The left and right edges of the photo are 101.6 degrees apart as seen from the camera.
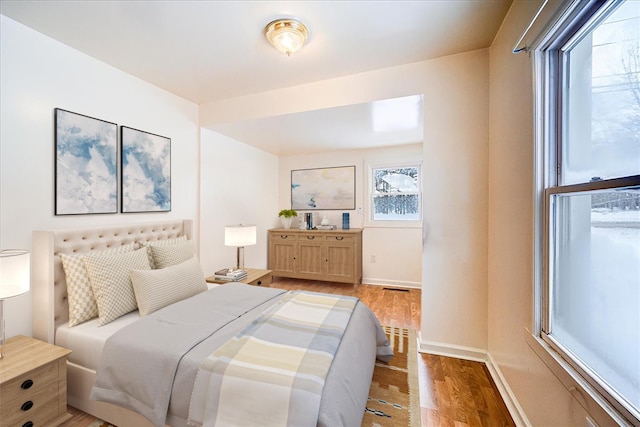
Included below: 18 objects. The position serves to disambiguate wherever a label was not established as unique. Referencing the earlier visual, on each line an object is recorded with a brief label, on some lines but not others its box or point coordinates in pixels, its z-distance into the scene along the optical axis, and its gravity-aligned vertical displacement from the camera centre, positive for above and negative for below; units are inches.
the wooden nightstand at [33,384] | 51.1 -36.1
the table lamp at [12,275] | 54.8 -13.8
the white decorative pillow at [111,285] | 67.9 -19.6
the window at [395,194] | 166.4 +12.5
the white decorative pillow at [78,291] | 68.2 -21.1
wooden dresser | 160.7 -26.9
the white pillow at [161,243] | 88.4 -11.2
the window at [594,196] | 32.7 +2.6
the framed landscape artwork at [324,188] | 178.5 +17.0
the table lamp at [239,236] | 117.0 -10.7
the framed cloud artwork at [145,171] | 93.0 +15.6
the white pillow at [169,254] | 87.6 -14.7
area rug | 60.1 -47.5
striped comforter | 41.1 -28.1
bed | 48.0 -29.7
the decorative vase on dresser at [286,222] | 183.3 -6.8
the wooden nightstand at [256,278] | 110.3 -29.1
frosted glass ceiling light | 67.9 +47.9
